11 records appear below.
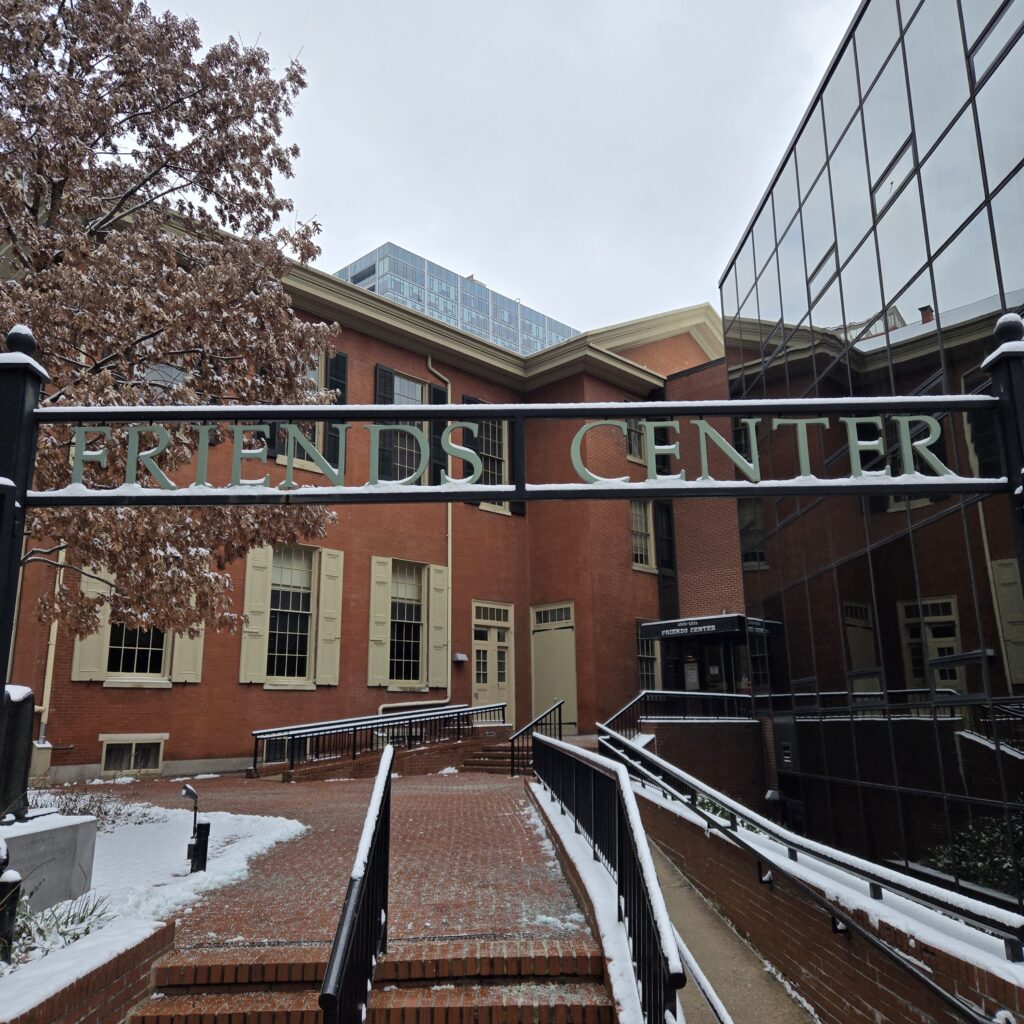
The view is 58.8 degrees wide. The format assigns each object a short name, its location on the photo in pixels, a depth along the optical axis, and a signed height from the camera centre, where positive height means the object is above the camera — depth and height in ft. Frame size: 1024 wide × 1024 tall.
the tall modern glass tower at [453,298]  382.01 +185.93
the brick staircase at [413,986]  15.33 -4.71
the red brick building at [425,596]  53.57 +9.17
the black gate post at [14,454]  13.06 +3.90
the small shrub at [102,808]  29.44 -2.99
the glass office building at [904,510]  29.35 +8.64
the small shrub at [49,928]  14.57 -3.50
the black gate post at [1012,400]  13.41 +4.49
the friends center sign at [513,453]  13.73 +3.99
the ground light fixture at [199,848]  23.11 -3.16
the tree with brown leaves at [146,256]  29.09 +16.05
